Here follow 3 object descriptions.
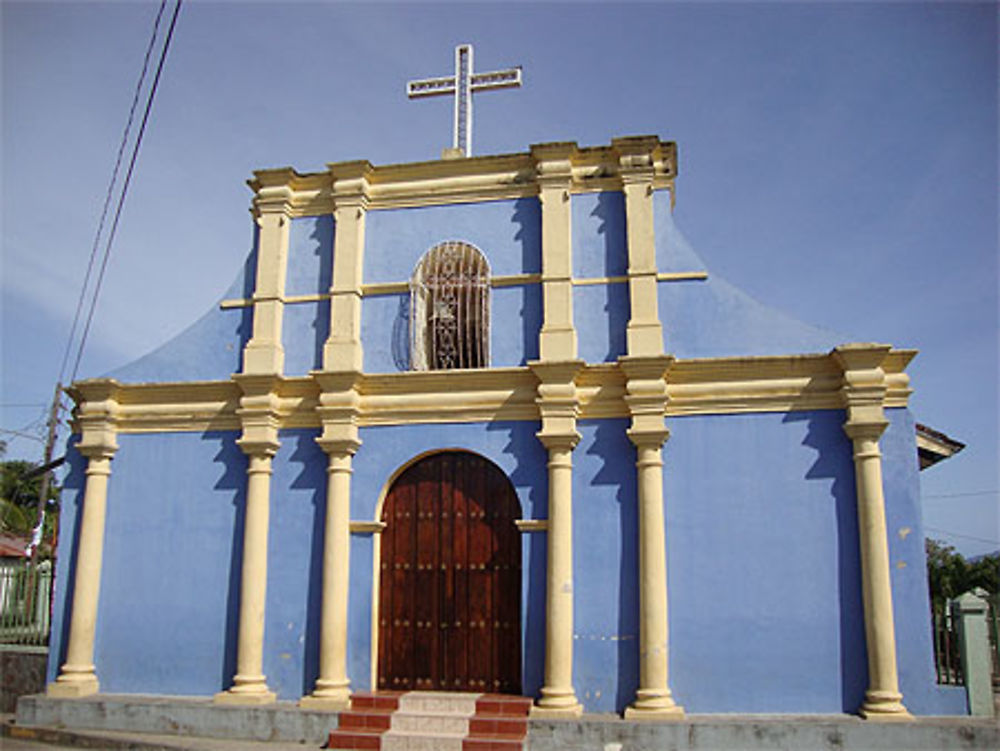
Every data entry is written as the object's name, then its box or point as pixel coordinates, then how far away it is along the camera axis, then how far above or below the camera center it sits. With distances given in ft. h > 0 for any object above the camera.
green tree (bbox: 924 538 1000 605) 87.66 +2.68
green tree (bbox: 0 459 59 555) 83.61 +9.38
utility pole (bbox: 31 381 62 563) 71.46 +12.98
